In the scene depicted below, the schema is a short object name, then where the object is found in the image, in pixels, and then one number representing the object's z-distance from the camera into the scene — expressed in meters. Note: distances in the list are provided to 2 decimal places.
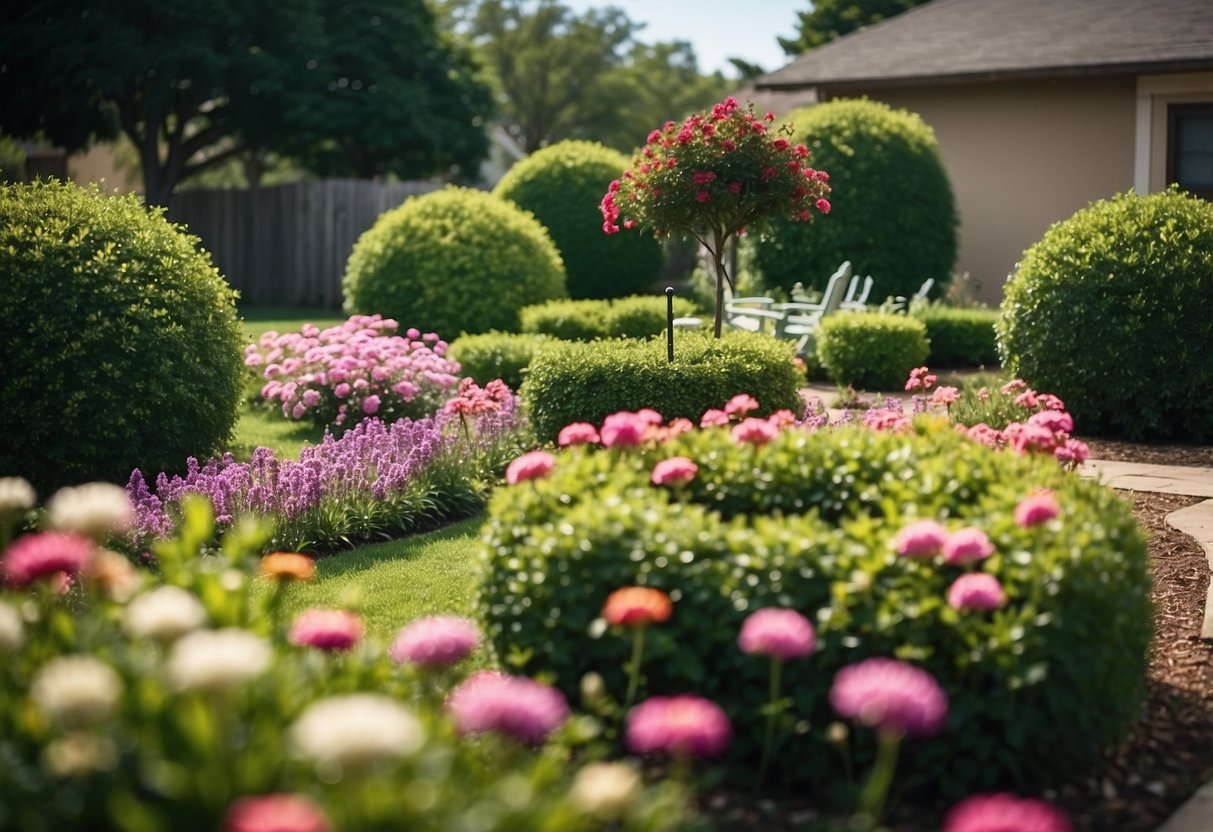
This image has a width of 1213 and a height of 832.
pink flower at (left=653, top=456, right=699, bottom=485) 4.20
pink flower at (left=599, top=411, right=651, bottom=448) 4.40
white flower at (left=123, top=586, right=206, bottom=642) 2.44
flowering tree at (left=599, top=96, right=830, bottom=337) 9.58
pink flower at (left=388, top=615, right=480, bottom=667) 3.02
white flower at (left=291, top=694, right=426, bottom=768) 1.97
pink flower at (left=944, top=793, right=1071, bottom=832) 2.20
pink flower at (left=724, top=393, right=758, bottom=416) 5.17
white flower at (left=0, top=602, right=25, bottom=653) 2.61
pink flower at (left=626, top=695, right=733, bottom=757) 2.48
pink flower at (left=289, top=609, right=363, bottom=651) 3.07
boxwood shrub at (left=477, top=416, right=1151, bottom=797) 3.52
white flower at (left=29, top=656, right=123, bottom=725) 2.19
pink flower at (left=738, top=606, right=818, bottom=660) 2.89
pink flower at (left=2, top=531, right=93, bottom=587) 2.94
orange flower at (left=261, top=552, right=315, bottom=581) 3.48
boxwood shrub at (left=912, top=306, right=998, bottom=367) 14.71
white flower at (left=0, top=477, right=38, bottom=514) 3.13
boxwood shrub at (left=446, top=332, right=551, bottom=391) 12.08
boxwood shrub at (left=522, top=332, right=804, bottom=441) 8.45
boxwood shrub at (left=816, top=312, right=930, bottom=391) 12.80
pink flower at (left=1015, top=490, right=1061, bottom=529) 3.69
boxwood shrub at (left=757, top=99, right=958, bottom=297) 17.19
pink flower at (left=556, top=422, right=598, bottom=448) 4.59
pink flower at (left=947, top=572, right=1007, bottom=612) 3.32
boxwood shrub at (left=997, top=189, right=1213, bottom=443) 9.52
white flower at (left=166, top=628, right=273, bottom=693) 2.15
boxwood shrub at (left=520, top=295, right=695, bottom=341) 13.98
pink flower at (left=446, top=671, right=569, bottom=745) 2.52
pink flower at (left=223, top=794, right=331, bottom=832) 1.92
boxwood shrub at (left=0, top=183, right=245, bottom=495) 7.76
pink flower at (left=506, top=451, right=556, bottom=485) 4.22
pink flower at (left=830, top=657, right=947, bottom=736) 2.50
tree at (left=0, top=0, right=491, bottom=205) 26.28
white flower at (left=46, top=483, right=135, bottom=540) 2.88
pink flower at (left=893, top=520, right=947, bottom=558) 3.50
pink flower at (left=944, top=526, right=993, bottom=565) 3.43
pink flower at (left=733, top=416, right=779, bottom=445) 4.63
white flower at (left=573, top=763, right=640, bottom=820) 2.20
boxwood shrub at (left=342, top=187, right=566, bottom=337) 14.94
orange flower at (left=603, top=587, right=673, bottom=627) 3.05
